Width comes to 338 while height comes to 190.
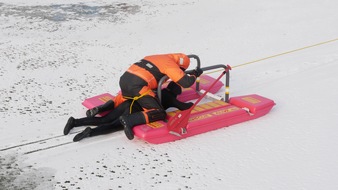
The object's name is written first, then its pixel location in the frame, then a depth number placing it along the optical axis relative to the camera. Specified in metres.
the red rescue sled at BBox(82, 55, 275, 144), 5.24
